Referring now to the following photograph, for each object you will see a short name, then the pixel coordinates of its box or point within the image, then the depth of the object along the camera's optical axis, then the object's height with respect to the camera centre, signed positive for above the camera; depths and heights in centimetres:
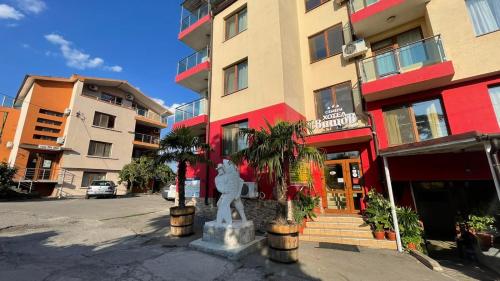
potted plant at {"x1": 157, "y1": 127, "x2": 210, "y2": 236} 826 +137
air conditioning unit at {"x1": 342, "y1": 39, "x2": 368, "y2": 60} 1014 +616
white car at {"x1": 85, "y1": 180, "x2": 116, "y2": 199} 2116 +32
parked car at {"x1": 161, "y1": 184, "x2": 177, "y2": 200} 1937 -9
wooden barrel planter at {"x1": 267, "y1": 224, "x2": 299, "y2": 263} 576 -137
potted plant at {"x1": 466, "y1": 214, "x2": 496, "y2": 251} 655 -130
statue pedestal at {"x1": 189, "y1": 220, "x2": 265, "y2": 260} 621 -148
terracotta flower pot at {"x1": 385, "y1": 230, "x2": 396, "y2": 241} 733 -155
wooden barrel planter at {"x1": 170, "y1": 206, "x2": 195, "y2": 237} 809 -108
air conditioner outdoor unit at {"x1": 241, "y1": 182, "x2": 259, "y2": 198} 929 -3
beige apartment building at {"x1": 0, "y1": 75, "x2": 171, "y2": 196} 2194 +644
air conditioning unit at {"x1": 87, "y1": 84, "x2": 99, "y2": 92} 2662 +1226
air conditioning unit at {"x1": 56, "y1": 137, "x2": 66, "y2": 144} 2259 +522
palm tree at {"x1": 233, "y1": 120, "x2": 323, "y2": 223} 650 +102
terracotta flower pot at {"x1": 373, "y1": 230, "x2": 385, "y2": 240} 752 -158
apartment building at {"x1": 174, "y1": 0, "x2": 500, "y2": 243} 781 +406
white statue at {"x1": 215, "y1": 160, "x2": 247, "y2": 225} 705 +2
